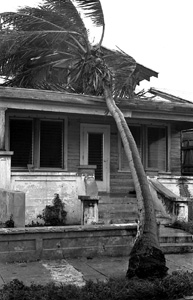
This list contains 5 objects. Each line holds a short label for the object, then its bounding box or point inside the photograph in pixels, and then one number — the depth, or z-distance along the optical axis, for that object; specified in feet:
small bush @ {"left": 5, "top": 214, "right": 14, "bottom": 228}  31.55
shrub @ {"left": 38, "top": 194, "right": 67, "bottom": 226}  36.96
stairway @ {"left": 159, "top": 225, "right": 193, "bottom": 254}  29.53
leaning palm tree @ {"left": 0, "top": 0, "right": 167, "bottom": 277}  33.58
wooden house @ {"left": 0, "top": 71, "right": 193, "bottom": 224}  37.60
